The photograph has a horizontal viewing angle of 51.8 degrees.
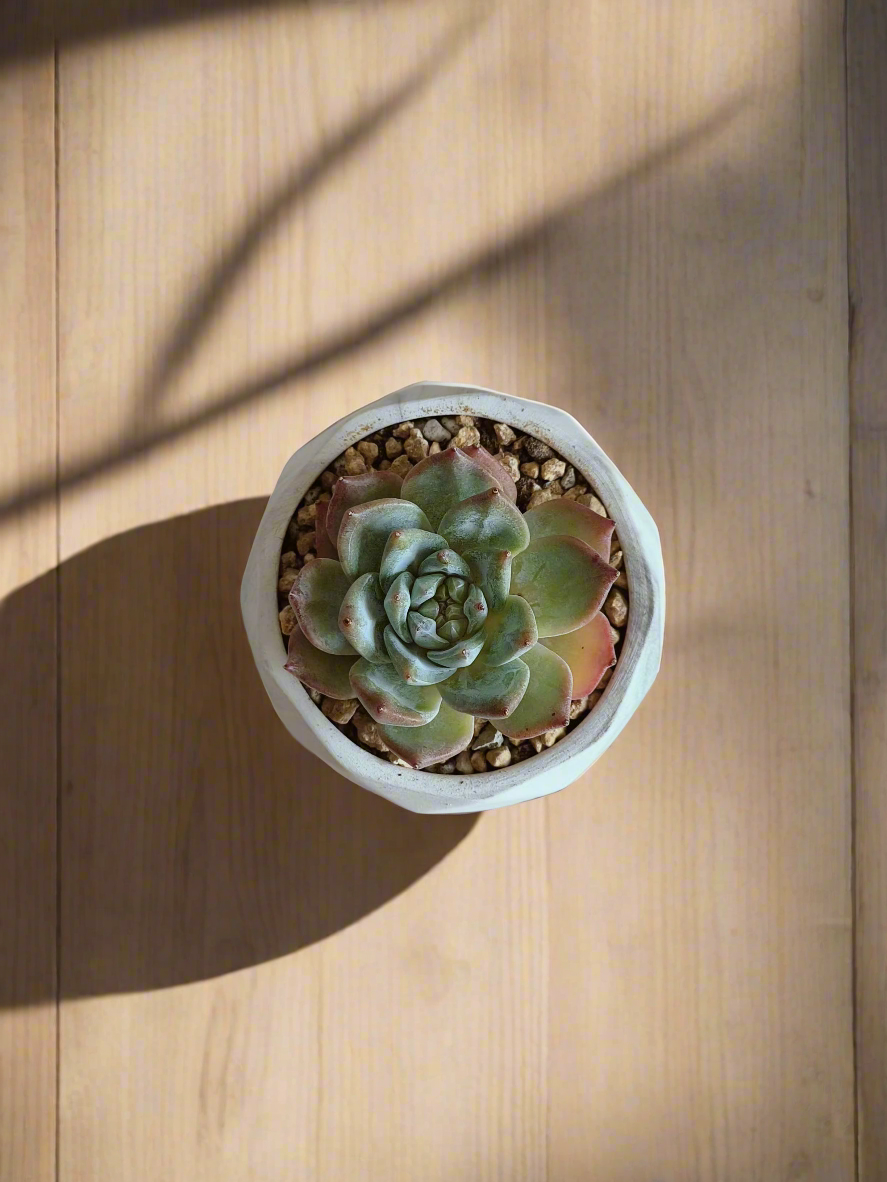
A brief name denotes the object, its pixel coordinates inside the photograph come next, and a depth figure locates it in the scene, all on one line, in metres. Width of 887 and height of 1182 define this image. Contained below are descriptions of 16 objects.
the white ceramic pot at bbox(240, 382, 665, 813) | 0.53
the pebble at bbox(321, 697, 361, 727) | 0.55
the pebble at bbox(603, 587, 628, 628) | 0.55
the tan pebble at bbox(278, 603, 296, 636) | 0.55
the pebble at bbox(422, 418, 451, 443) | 0.55
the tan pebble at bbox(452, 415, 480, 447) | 0.55
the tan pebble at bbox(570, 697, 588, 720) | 0.54
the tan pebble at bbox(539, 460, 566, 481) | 0.55
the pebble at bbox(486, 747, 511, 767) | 0.55
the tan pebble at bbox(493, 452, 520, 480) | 0.54
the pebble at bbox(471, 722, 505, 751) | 0.53
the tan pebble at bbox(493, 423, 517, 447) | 0.55
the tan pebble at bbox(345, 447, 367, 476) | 0.55
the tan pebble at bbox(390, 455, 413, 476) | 0.55
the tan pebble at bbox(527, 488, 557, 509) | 0.54
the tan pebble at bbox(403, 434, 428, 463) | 0.55
